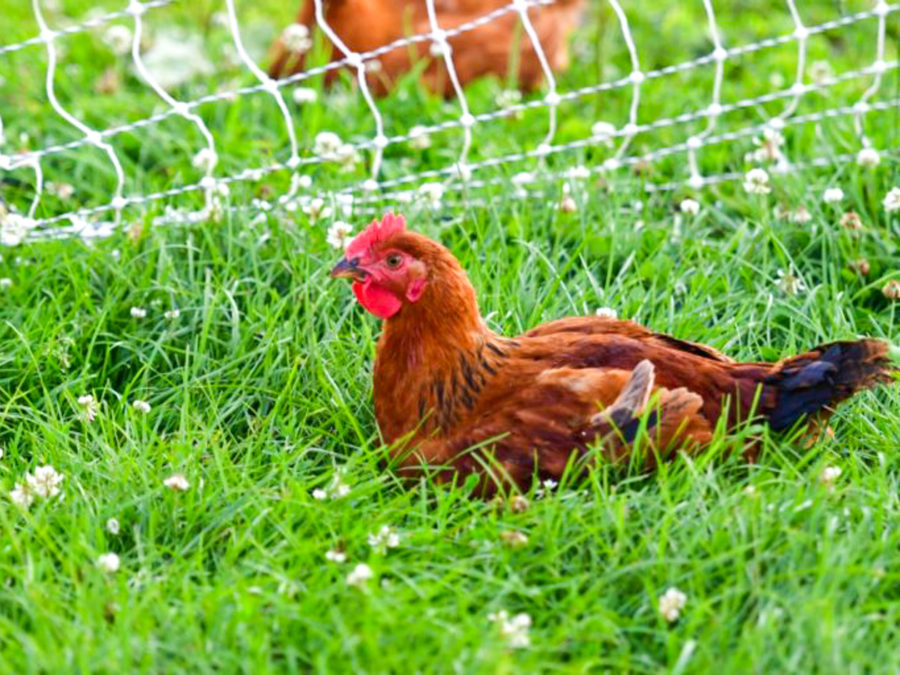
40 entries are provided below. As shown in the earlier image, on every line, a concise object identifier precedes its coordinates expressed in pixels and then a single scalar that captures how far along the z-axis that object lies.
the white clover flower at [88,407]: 6.55
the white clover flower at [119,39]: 10.42
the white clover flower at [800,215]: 8.21
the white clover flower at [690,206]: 8.20
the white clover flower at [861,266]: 7.91
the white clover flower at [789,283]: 7.67
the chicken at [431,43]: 10.86
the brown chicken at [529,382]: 5.97
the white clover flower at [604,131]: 8.98
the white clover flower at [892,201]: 7.94
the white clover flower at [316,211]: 8.04
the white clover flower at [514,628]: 4.95
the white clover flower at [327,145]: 8.50
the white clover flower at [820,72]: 9.98
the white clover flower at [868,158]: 8.45
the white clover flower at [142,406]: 6.64
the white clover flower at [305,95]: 9.60
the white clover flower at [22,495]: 5.83
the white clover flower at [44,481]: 5.91
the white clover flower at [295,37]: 10.18
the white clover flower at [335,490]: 5.87
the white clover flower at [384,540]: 5.54
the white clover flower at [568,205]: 8.24
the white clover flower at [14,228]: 7.87
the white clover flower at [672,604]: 5.18
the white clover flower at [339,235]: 7.59
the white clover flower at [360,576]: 5.18
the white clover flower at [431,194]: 8.11
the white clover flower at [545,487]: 5.81
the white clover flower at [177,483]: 5.76
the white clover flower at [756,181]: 8.07
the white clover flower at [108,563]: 5.34
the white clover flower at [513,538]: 5.50
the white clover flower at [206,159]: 8.37
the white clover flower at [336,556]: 5.36
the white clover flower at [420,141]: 9.13
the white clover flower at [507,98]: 9.98
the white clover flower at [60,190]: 8.83
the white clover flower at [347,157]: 8.46
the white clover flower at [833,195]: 8.12
